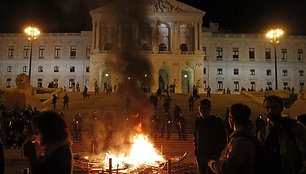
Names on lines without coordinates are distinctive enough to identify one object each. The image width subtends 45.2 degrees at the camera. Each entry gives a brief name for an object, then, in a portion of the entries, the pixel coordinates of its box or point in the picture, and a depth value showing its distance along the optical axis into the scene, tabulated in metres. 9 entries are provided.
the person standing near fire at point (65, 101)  27.50
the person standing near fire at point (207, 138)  6.07
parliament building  57.91
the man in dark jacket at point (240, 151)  3.66
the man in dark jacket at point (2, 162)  3.99
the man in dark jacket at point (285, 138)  4.21
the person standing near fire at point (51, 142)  3.46
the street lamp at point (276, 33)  31.54
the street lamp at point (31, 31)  33.00
